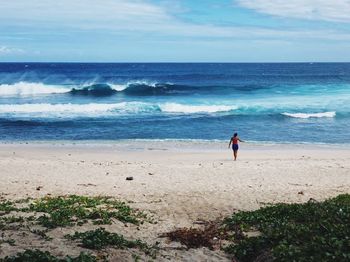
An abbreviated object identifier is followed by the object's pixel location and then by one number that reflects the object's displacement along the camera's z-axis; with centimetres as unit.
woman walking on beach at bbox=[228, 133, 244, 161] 1771
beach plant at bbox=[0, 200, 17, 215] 938
